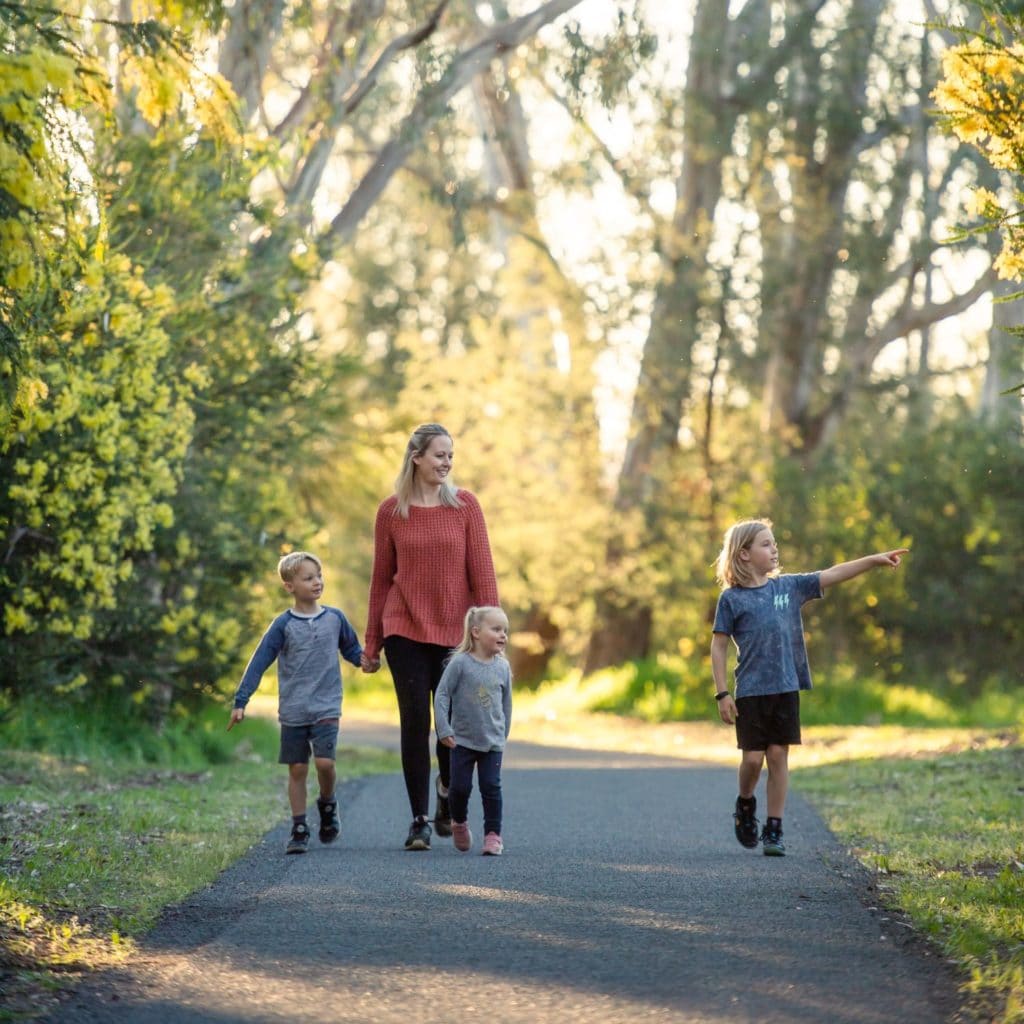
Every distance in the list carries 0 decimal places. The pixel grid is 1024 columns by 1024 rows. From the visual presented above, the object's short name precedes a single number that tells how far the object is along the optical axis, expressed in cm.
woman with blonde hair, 1739
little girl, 1687
